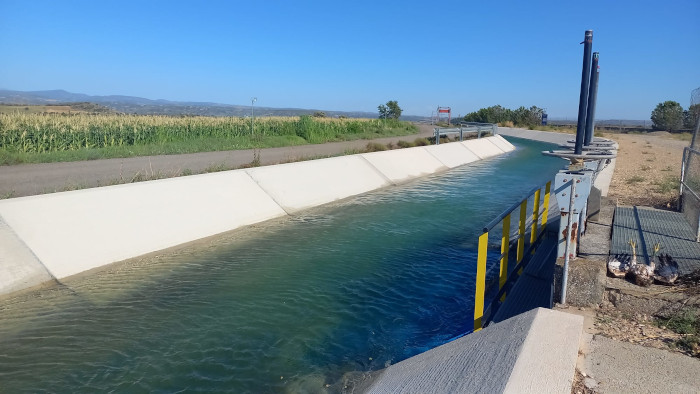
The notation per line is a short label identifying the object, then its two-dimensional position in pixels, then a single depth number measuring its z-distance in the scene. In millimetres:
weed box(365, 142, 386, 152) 25125
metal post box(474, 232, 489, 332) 4988
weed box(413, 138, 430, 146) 31847
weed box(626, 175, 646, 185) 12898
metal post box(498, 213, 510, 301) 6246
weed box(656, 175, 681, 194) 11146
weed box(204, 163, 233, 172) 14562
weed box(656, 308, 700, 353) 3829
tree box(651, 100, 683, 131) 47875
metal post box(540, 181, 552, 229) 8681
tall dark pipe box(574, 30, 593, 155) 6812
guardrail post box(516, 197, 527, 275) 7438
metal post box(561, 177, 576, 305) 4590
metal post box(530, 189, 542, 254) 8236
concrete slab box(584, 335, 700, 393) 3240
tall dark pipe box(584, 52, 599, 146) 8492
